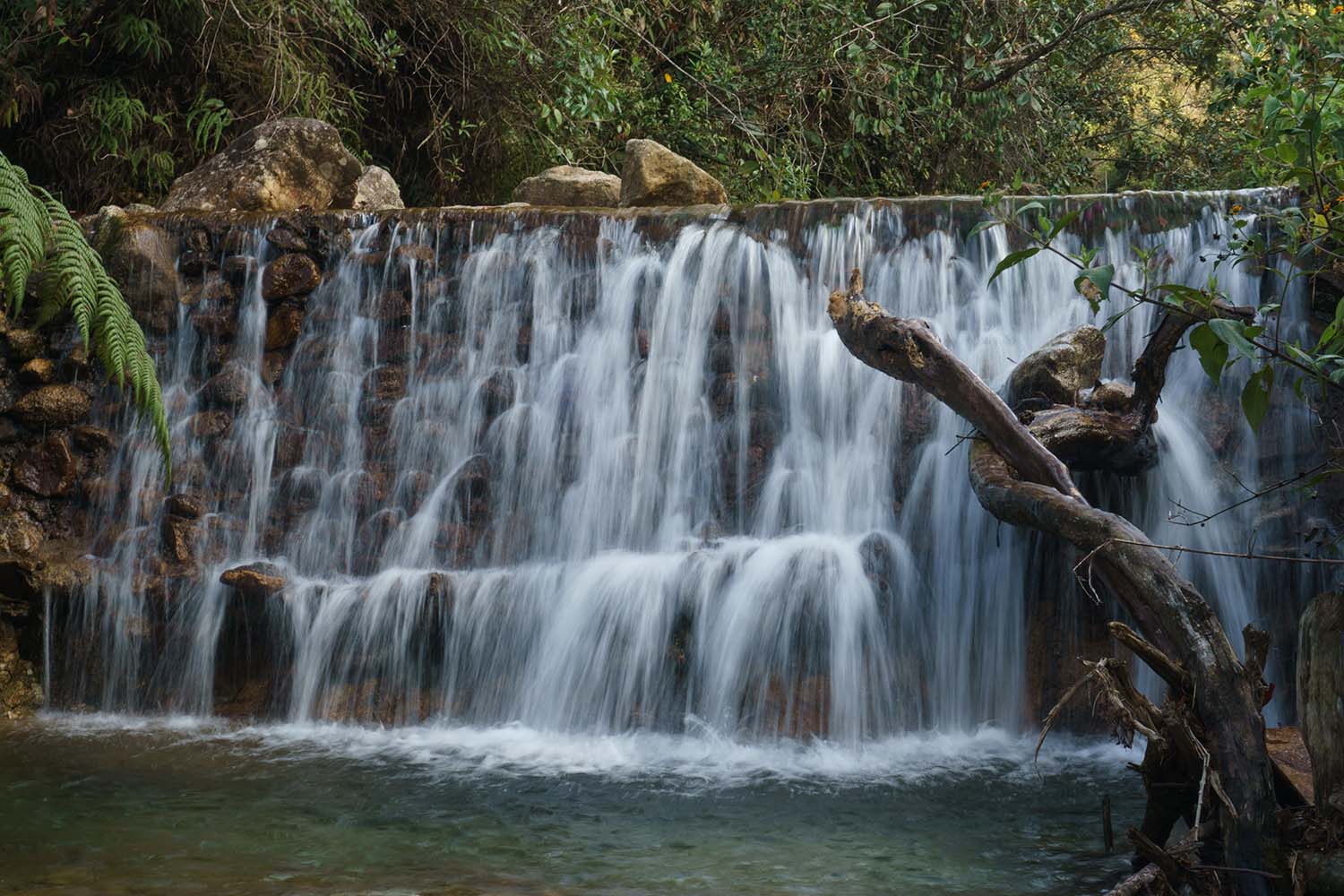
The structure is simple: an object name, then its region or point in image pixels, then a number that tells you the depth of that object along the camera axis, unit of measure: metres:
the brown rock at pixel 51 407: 6.45
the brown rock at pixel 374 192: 8.34
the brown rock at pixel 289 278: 6.94
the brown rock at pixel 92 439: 6.52
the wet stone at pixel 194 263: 7.03
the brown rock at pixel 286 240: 7.03
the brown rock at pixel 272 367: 6.84
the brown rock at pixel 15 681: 5.87
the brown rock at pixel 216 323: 6.91
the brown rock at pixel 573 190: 8.27
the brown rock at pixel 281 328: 6.90
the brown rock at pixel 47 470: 6.33
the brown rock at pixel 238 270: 7.00
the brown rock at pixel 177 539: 6.16
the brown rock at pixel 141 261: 6.93
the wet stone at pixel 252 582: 5.81
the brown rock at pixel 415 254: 7.04
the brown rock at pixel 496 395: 6.57
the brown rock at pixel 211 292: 6.97
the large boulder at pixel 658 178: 7.70
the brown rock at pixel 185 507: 6.27
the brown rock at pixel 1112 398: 4.89
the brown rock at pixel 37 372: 6.50
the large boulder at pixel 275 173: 7.79
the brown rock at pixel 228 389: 6.75
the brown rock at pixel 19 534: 6.16
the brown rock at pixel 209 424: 6.65
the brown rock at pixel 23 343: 6.49
